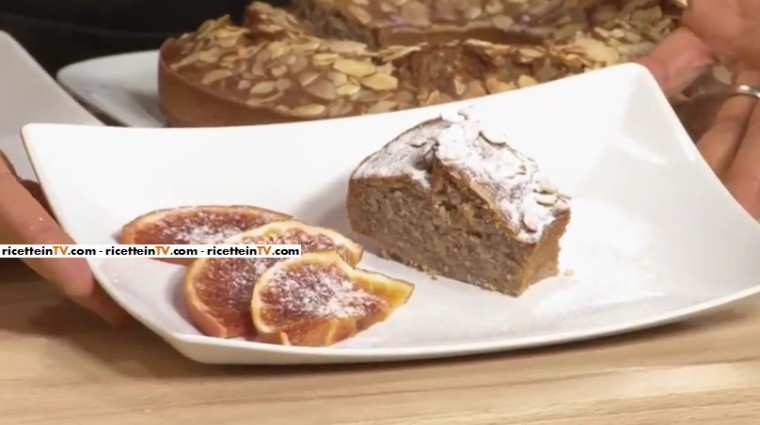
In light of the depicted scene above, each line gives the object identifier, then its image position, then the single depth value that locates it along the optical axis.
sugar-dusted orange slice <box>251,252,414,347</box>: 0.97
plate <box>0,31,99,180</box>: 1.54
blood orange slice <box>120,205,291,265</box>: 1.12
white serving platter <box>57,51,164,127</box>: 1.66
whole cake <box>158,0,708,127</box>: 1.48
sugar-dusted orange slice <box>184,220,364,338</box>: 0.98
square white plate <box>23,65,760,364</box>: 1.01
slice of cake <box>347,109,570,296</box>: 1.12
